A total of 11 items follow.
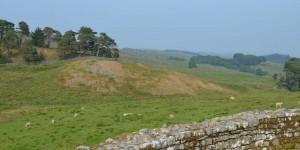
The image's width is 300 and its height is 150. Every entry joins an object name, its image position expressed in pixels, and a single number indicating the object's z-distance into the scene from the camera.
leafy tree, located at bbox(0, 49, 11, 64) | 79.38
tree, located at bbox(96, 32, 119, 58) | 91.12
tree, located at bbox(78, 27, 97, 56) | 92.69
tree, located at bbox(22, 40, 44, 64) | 78.75
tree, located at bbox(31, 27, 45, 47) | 104.88
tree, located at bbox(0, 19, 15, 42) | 108.57
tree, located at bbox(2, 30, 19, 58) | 90.81
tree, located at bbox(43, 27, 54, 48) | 110.00
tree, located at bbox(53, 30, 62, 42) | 106.06
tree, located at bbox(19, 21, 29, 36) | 106.81
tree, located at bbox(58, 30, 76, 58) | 90.12
